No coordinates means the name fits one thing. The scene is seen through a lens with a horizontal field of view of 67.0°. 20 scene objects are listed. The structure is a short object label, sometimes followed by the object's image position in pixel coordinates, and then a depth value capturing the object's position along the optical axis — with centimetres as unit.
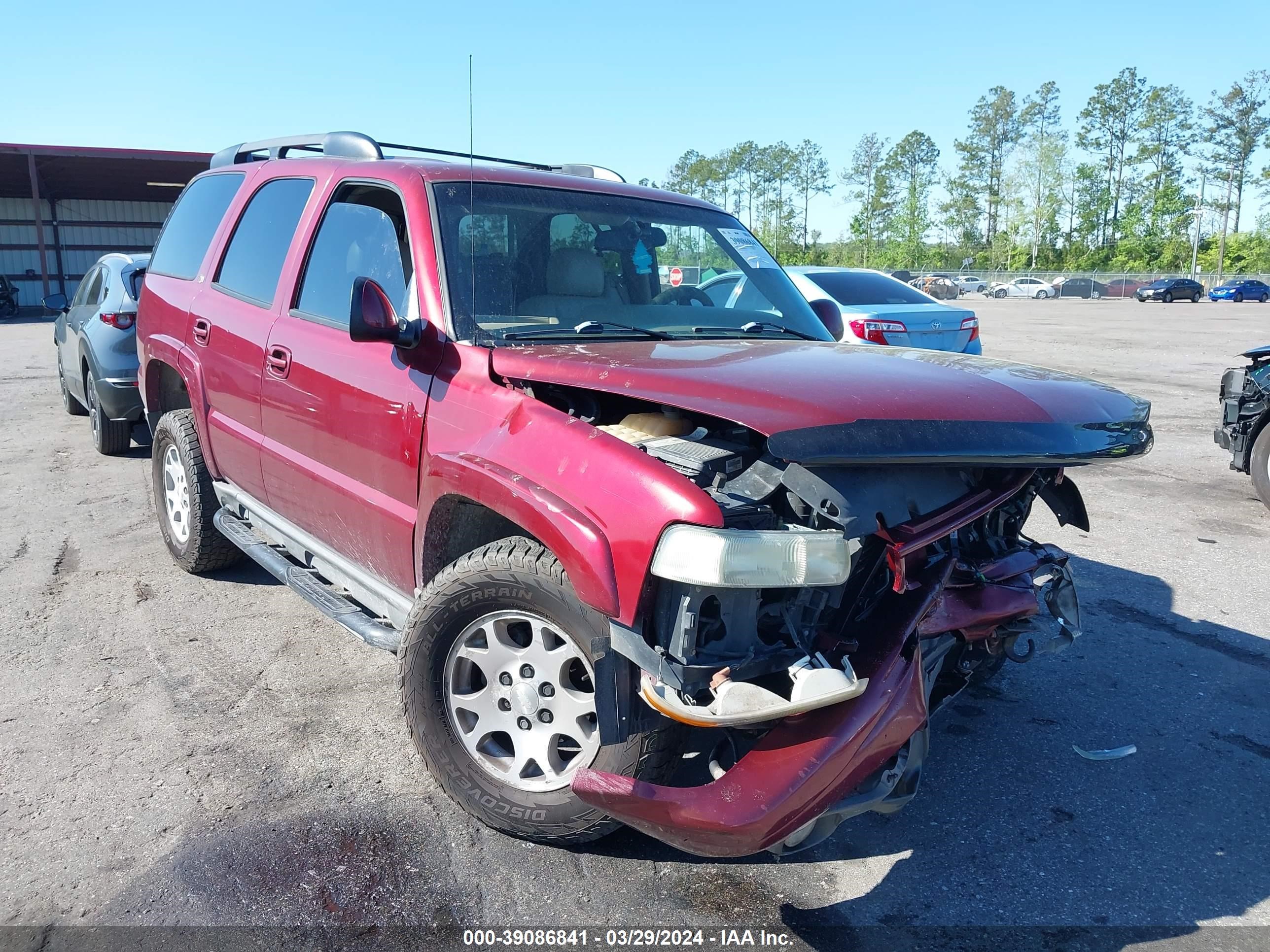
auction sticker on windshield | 429
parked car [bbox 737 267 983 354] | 1004
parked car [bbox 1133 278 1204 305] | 5162
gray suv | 784
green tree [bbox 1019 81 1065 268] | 8069
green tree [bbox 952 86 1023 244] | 8481
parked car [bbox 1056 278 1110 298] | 6141
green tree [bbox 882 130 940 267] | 8169
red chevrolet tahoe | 232
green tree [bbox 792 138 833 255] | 8336
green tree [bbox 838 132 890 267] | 8412
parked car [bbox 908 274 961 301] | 5506
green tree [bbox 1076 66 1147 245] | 8338
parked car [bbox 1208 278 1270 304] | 5138
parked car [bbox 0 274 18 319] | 3338
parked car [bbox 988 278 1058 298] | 5997
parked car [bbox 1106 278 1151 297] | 6197
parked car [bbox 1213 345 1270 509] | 683
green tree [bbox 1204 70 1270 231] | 7775
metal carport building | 3206
